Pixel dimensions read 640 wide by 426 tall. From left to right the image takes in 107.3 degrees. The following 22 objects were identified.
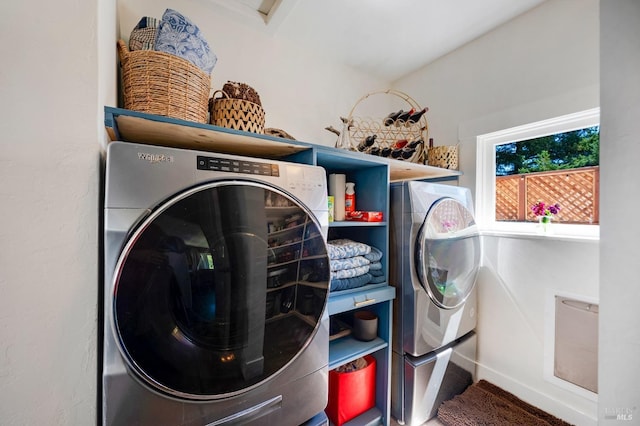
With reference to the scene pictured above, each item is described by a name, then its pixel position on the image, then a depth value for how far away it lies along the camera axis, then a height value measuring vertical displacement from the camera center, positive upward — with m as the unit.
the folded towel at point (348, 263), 1.23 -0.27
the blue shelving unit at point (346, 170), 0.87 +0.27
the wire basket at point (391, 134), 1.69 +0.67
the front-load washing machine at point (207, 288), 0.62 -0.24
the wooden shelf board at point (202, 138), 0.79 +0.30
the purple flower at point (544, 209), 1.60 +0.04
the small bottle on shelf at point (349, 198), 1.45 +0.09
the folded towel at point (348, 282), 1.22 -0.38
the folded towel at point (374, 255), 1.38 -0.25
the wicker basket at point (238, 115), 1.00 +0.42
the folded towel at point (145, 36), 0.96 +0.72
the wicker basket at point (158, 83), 0.86 +0.47
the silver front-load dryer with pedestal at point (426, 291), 1.36 -0.47
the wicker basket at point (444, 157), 1.82 +0.44
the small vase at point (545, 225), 1.59 -0.07
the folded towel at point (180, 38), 0.91 +0.68
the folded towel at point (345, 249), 1.25 -0.20
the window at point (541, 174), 1.48 +0.28
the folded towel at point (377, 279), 1.38 -0.39
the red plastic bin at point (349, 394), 1.29 -1.03
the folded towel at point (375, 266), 1.39 -0.32
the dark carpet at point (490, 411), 1.40 -1.23
